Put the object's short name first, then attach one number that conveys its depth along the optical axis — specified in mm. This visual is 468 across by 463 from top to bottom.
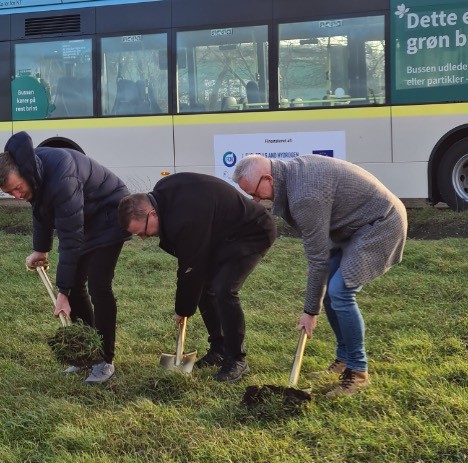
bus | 9836
